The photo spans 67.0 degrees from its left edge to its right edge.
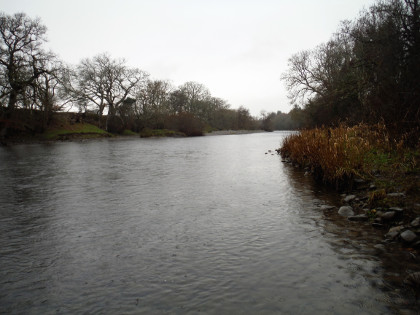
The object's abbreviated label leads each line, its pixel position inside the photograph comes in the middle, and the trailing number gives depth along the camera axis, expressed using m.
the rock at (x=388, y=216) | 6.34
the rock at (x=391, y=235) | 5.63
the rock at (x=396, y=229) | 5.75
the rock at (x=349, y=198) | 8.30
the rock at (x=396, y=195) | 7.17
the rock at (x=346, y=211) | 7.25
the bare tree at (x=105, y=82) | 55.00
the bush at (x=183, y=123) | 65.52
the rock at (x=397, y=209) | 6.35
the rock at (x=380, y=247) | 5.23
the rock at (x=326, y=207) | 7.93
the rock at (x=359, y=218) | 6.75
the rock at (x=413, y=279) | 3.92
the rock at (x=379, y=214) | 6.56
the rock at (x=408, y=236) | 5.28
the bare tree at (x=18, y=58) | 36.00
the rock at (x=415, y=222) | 5.68
